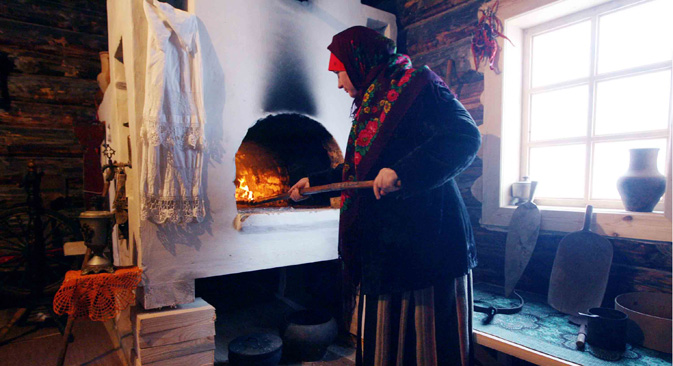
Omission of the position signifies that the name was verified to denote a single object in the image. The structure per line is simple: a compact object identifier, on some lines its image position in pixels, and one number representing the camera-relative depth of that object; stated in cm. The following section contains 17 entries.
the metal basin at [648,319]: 152
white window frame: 212
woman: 130
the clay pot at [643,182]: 177
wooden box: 190
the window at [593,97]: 192
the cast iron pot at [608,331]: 151
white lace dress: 182
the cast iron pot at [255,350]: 217
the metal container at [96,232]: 197
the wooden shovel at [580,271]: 183
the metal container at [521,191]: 225
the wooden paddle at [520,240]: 211
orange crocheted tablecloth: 179
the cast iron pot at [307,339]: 239
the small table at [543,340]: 147
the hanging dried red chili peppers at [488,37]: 233
